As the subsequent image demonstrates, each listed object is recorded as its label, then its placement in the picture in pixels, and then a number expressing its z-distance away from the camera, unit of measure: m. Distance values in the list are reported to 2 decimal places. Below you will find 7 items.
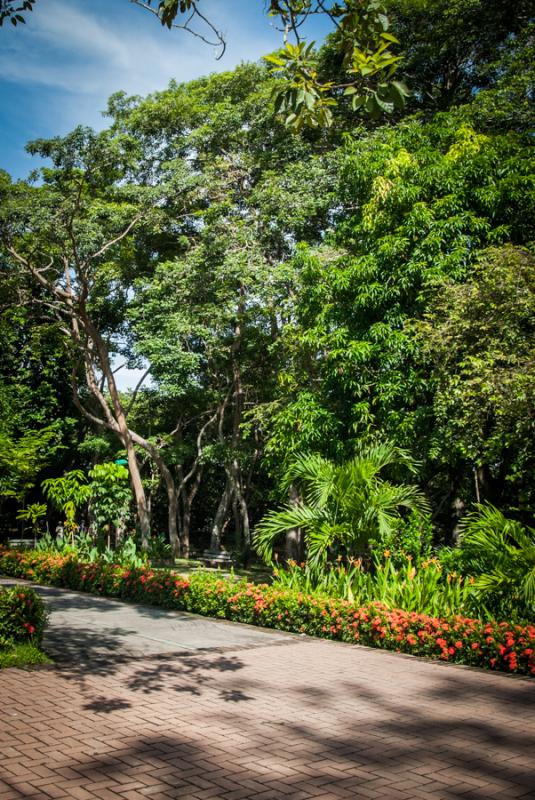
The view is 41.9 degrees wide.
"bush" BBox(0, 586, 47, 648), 7.57
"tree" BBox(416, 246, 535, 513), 10.09
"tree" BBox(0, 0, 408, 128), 4.15
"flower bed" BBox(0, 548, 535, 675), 7.65
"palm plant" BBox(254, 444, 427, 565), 10.52
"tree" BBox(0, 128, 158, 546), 19.20
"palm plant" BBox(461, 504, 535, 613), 8.05
